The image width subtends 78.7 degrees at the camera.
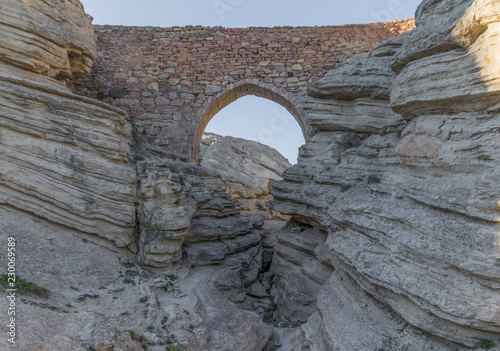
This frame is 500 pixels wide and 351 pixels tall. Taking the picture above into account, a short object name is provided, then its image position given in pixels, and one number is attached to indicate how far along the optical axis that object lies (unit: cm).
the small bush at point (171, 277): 548
